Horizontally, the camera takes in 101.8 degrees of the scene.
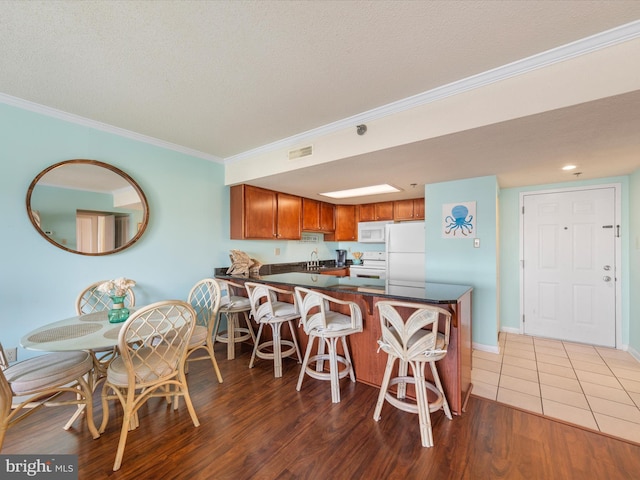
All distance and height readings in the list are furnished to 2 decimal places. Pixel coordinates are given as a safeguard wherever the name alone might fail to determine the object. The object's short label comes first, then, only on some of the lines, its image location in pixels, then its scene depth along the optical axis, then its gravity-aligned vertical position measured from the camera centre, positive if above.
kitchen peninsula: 1.95 -0.69
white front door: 3.29 -0.35
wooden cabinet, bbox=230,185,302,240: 3.58 +0.39
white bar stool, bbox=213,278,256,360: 2.91 -0.95
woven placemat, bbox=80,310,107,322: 2.07 -0.63
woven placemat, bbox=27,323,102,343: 1.64 -0.63
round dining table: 1.53 -0.62
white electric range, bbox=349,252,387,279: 4.88 -0.53
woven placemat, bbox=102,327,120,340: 1.68 -0.63
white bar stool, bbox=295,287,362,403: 2.09 -0.71
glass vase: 1.98 -0.55
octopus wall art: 3.22 +0.25
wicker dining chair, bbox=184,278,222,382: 2.18 -0.81
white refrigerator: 3.88 -0.16
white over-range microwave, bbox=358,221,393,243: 4.94 +0.15
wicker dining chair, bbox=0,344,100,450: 1.42 -0.84
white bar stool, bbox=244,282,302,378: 2.49 -0.72
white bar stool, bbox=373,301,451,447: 1.67 -0.73
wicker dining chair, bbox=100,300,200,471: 1.55 -0.83
